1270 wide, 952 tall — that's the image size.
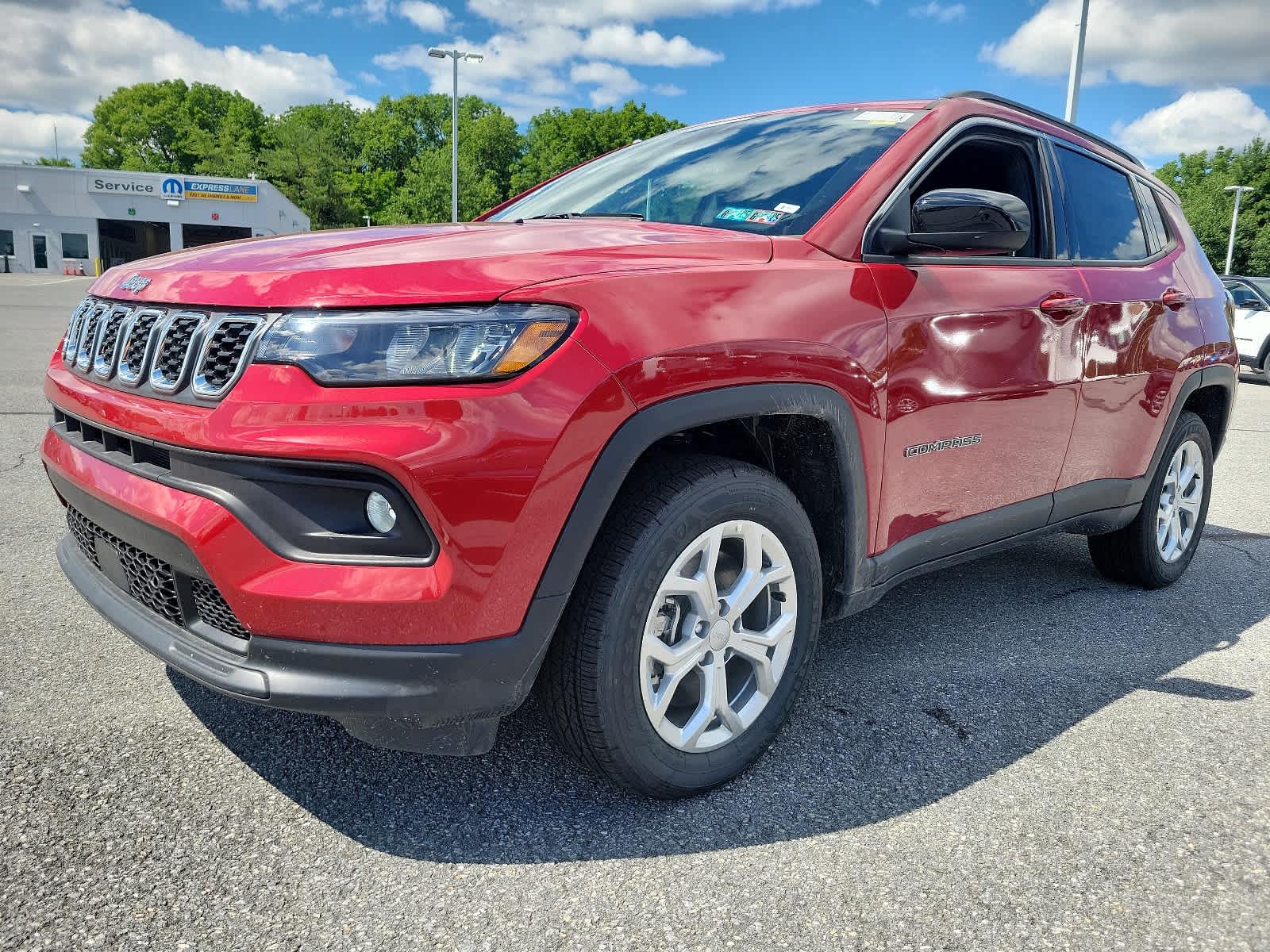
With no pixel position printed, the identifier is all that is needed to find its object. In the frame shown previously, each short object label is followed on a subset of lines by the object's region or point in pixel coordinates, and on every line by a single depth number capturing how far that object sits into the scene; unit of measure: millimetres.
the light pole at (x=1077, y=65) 12711
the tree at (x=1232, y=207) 52500
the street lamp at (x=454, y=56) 33469
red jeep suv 1764
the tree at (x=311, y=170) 61906
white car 13328
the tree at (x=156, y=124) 76875
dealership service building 45438
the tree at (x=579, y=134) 70188
